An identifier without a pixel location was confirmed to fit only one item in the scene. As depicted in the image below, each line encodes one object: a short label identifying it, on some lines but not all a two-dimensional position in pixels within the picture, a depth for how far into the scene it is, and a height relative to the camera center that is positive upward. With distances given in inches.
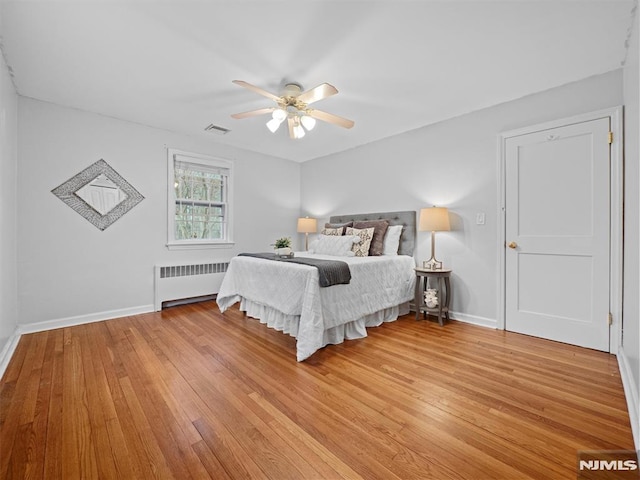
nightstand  127.8 -23.2
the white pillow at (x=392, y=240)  148.2 +0.2
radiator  151.0 -23.8
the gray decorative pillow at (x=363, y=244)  144.9 -1.7
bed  95.3 -22.4
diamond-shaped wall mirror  127.6 +21.3
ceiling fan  95.4 +48.6
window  160.6 +23.9
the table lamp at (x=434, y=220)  128.6 +9.8
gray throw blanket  97.1 -11.0
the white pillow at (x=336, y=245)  144.5 -2.4
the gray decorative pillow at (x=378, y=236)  147.9 +2.5
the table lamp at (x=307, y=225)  201.3 +11.0
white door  97.3 +3.1
